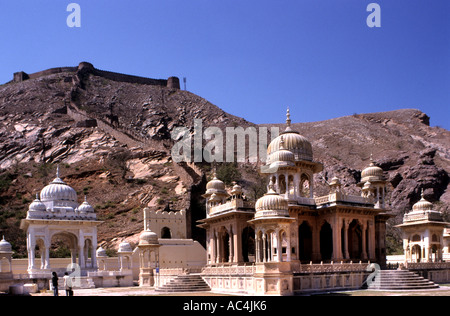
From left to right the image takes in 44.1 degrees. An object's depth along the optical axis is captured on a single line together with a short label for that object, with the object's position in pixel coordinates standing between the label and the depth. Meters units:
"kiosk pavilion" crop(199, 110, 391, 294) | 31.53
